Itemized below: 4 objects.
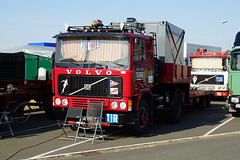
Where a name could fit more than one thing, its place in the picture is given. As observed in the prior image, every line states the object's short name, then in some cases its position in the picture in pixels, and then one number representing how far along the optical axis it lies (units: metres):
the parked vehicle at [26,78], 11.47
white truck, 19.66
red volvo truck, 8.95
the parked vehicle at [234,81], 13.43
